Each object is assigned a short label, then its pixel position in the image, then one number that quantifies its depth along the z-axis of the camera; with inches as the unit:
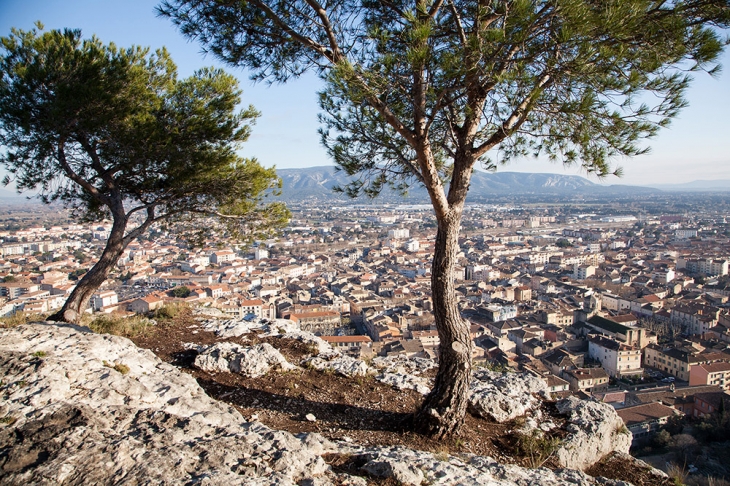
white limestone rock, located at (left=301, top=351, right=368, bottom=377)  191.8
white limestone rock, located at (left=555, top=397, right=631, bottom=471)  134.9
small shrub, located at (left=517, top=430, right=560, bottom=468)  127.6
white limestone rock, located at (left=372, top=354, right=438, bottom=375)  213.9
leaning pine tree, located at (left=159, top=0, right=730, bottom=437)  120.0
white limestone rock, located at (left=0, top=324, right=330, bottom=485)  82.0
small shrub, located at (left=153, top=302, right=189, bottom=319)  263.7
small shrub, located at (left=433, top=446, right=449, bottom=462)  110.4
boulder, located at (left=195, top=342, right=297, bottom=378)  180.4
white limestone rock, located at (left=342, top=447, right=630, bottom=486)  98.9
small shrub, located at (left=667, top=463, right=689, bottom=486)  117.8
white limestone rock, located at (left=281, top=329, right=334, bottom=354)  220.5
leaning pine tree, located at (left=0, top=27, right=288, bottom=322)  204.8
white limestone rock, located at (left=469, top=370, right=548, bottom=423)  154.9
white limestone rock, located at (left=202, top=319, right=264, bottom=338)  236.7
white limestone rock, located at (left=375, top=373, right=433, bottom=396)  184.2
